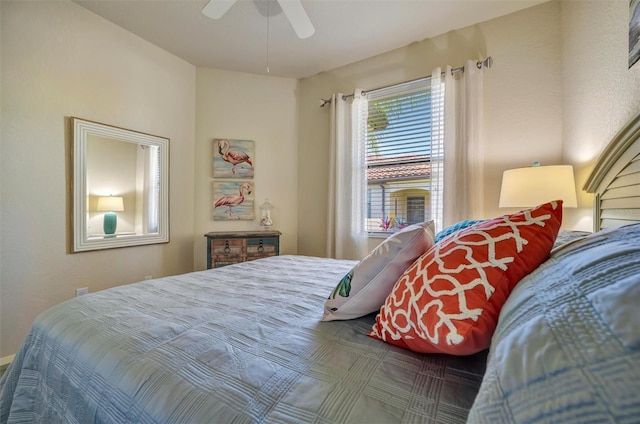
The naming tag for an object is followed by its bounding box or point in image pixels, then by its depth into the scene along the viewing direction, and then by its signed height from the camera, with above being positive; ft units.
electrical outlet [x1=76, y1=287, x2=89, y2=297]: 7.49 -2.36
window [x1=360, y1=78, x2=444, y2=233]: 8.90 +1.98
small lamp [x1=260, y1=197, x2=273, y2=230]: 10.89 -0.25
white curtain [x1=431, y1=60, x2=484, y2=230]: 7.82 +1.91
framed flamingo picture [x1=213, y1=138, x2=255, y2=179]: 10.84 +2.02
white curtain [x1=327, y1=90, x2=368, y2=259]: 9.85 +1.08
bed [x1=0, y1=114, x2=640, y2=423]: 1.07 -1.27
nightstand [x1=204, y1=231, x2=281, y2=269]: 9.52 -1.38
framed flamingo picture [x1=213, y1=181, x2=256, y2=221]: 10.87 +0.31
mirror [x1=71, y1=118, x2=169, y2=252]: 7.48 +0.62
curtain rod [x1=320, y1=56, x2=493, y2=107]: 7.77 +4.26
